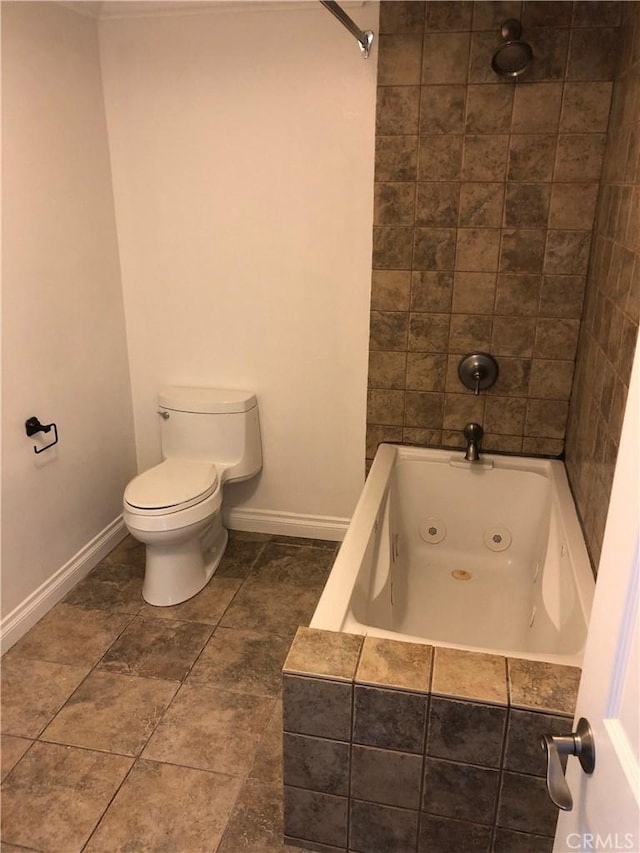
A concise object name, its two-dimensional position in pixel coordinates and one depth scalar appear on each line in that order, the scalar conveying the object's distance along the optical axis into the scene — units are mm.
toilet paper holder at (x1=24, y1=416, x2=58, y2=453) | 2395
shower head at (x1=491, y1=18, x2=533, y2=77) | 2189
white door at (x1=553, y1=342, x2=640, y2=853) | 764
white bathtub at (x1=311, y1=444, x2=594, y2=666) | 1955
